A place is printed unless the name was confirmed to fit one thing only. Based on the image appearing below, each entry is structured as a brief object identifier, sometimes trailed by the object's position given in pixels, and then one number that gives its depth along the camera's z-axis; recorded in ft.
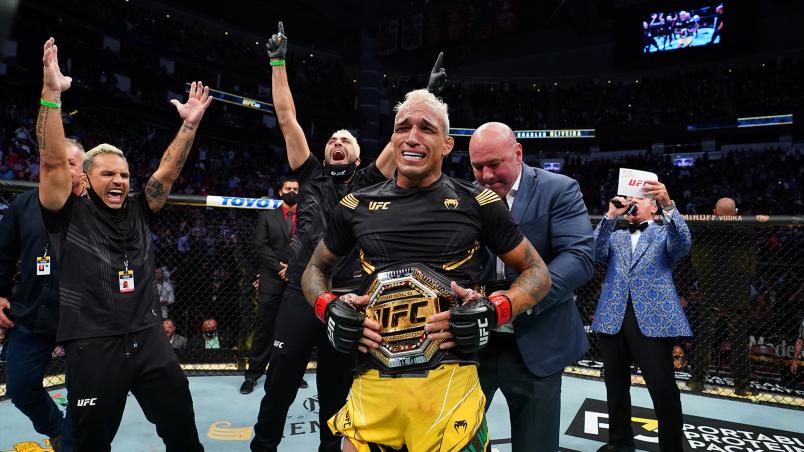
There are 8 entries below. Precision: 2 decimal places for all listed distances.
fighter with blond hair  4.96
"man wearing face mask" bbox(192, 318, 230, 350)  20.26
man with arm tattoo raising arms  7.14
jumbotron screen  62.54
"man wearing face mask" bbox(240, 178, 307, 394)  14.64
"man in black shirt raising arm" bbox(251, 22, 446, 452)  9.16
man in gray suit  6.64
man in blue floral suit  9.62
